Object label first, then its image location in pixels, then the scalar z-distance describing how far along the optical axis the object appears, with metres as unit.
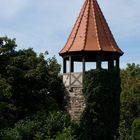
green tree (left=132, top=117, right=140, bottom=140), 24.94
